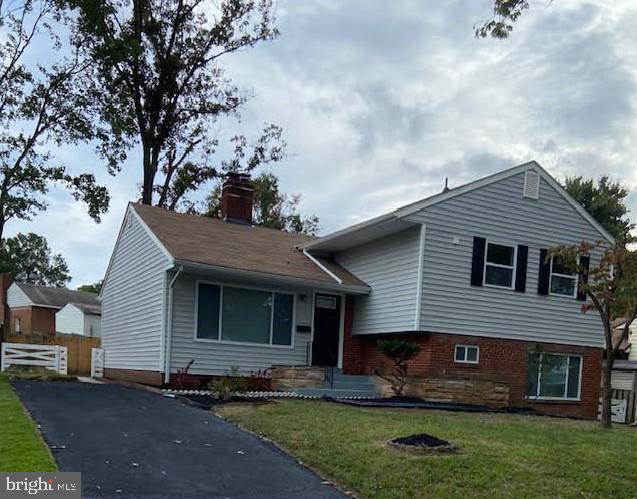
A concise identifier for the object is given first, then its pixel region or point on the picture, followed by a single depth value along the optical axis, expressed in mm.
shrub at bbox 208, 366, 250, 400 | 12211
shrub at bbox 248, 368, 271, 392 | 14938
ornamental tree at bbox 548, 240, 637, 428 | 11172
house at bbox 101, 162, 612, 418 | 14867
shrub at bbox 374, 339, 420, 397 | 14586
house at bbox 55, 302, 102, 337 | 37344
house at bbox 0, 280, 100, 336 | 43500
